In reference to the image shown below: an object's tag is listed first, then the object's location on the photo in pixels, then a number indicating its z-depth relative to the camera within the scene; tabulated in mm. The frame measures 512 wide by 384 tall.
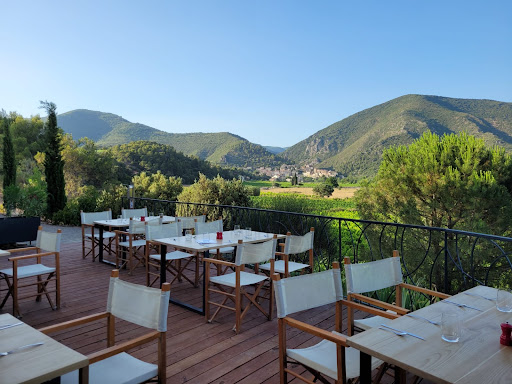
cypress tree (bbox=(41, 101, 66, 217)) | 12711
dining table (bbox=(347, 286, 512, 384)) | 1165
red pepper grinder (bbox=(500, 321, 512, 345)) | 1370
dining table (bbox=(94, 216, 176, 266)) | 5578
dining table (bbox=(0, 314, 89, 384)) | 1186
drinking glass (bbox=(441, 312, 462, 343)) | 1411
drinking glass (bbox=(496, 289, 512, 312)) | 1777
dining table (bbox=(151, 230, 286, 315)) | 3789
